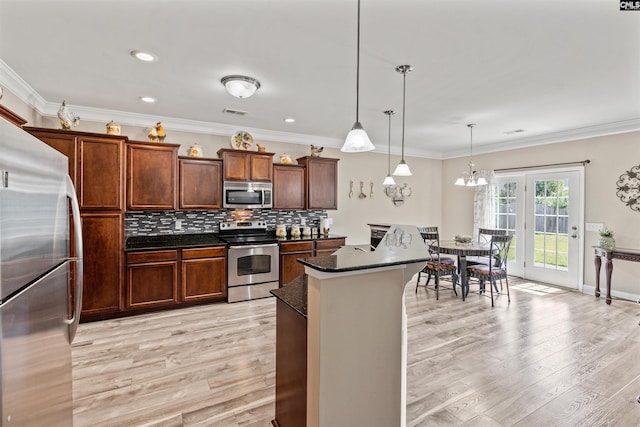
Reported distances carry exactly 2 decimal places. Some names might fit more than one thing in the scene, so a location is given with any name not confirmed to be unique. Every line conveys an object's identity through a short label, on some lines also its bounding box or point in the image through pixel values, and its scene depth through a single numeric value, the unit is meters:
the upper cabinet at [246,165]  4.53
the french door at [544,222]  5.04
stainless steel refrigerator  0.87
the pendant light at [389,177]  4.05
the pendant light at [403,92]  2.74
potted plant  4.38
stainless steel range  4.31
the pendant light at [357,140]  2.08
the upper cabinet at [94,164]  3.40
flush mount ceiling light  2.97
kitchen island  1.41
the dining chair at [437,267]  4.72
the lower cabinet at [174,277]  3.79
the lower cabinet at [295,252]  4.72
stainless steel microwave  4.59
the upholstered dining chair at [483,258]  4.97
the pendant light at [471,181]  4.67
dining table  4.37
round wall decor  4.32
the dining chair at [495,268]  4.39
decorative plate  4.71
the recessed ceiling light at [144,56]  2.50
